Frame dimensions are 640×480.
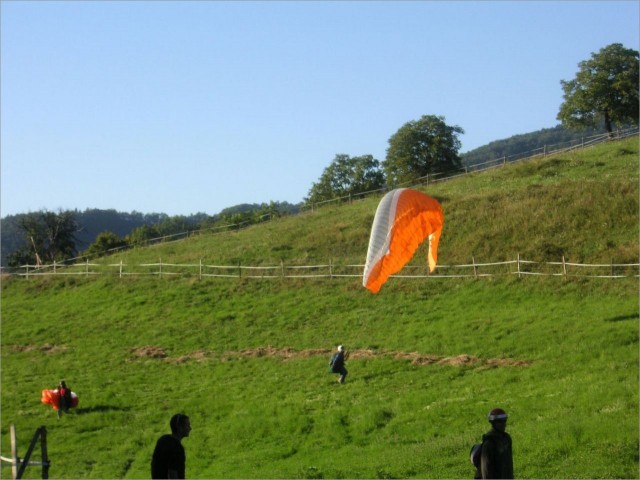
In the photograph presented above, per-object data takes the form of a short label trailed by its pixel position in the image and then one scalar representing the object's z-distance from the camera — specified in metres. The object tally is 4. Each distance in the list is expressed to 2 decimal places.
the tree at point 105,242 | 95.12
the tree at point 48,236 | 96.31
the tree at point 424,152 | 95.06
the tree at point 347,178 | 121.06
